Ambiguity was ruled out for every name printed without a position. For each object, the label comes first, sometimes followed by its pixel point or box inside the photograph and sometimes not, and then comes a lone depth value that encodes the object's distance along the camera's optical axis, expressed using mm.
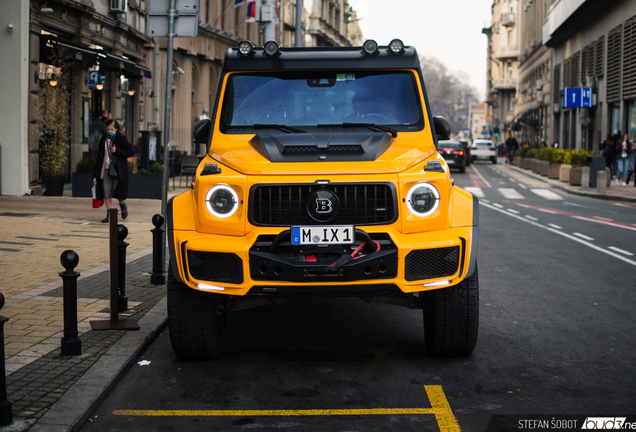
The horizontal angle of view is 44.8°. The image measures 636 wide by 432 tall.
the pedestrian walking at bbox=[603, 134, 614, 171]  30750
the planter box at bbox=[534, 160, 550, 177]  35312
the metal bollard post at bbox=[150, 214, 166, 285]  8078
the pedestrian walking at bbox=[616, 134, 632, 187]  27844
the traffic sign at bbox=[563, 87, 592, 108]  31734
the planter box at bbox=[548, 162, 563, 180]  32588
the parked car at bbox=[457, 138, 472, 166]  40881
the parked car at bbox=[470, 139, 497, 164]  52594
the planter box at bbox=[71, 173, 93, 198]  18266
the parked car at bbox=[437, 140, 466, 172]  37434
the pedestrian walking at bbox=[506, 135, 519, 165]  51250
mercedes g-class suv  5184
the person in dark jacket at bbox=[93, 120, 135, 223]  13586
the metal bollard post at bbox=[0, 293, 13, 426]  4102
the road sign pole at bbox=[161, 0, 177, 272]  8719
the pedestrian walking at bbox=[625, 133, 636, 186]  28128
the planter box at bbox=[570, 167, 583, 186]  28514
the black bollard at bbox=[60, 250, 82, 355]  5379
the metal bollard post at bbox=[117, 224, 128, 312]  6883
